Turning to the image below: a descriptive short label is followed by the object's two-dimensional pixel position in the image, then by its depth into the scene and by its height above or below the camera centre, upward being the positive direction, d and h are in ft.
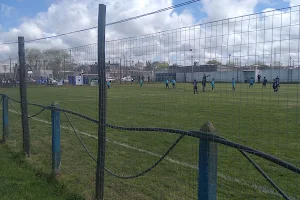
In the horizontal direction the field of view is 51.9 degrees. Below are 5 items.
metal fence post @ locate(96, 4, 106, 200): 13.62 -0.98
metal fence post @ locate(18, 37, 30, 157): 22.36 -0.61
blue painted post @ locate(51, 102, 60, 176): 18.10 -3.21
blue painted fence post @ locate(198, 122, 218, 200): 9.40 -2.51
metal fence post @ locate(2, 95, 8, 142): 26.55 -2.61
